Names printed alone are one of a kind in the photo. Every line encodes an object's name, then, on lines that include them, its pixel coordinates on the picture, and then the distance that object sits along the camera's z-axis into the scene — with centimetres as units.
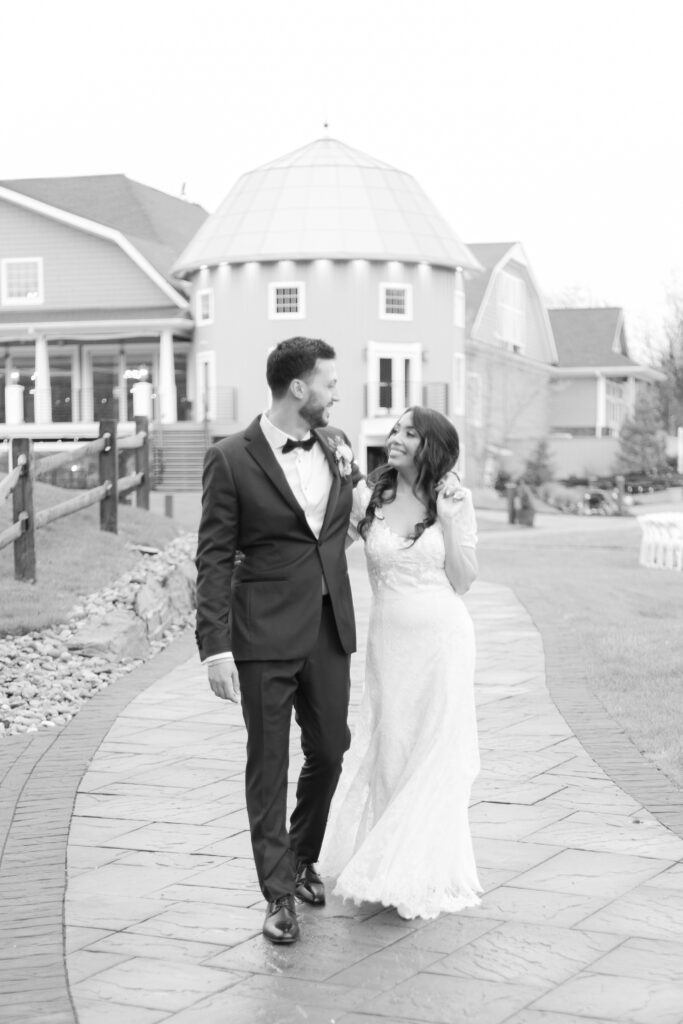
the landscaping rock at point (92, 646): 867
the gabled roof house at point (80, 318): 4047
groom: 466
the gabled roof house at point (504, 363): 4594
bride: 483
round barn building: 3962
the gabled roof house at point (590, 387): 5097
